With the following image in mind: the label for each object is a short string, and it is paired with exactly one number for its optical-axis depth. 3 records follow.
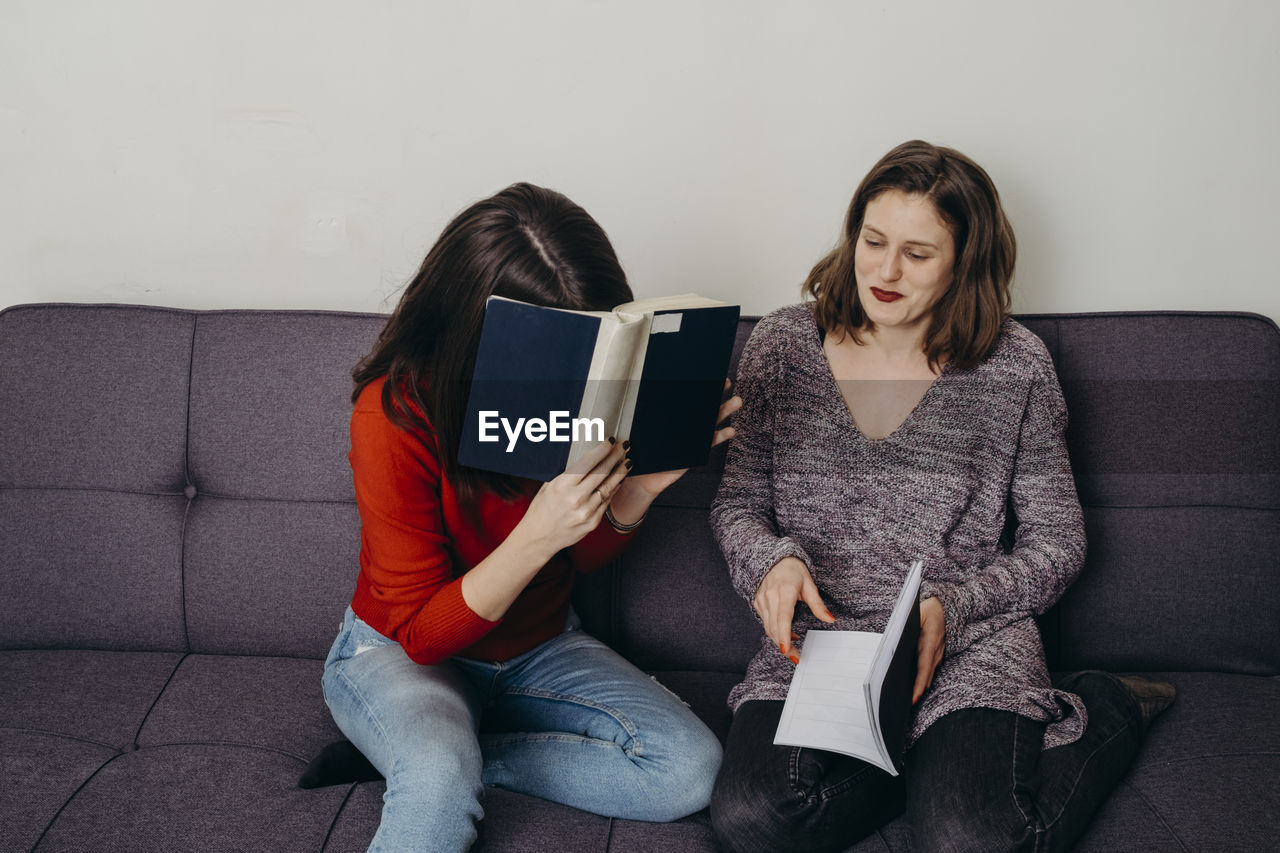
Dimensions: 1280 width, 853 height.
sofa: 1.36
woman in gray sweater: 1.13
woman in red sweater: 1.01
